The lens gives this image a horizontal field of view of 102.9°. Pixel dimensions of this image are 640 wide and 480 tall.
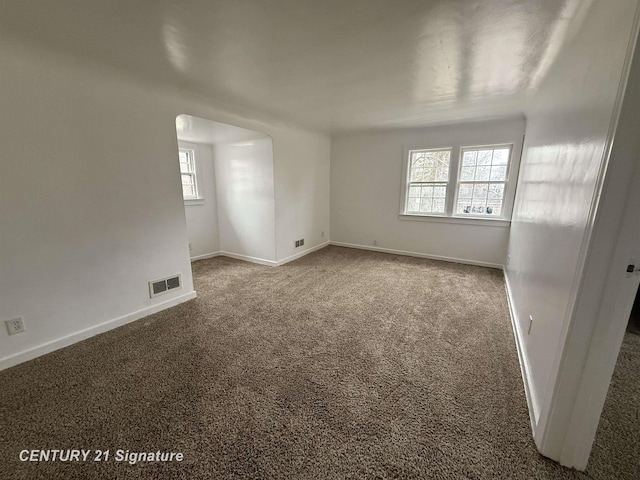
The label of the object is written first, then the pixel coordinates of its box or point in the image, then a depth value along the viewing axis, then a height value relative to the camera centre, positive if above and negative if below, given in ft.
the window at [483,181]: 13.25 +0.41
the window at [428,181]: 14.67 +0.41
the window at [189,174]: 14.35 +0.66
